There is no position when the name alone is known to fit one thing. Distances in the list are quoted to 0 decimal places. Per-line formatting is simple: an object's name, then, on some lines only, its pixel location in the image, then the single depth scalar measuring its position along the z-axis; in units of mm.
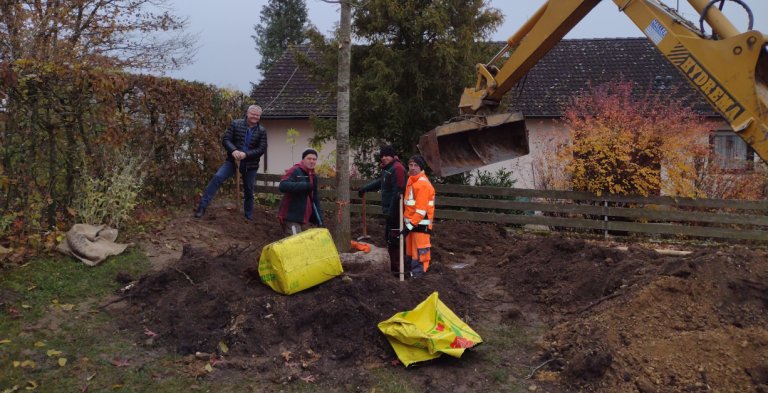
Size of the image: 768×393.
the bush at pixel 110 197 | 7562
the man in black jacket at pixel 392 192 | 7883
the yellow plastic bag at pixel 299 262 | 5782
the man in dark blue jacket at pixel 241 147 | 9227
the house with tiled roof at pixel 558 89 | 15500
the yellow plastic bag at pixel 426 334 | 5016
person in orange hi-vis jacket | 7199
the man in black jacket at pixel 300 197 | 7379
